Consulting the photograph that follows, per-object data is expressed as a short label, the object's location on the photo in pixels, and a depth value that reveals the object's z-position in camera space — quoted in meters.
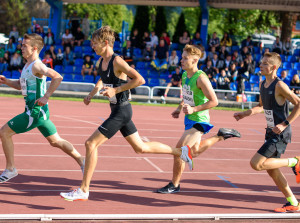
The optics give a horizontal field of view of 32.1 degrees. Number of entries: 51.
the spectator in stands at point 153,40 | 25.19
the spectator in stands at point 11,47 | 26.51
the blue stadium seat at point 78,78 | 23.72
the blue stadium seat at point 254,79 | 22.33
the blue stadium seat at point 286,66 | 23.48
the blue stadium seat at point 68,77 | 24.11
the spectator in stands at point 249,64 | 22.30
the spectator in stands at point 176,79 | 20.92
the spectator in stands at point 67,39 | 25.67
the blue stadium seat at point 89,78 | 23.48
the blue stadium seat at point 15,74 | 24.00
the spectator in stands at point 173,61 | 23.31
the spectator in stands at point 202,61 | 22.89
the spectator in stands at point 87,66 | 23.69
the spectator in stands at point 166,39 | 24.59
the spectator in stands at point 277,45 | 24.24
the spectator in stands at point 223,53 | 22.84
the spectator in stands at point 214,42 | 24.09
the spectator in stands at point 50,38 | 26.47
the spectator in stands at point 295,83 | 20.62
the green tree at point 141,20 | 35.56
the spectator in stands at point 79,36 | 26.70
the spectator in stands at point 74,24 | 27.27
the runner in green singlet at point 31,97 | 6.84
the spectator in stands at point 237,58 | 23.01
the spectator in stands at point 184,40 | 24.89
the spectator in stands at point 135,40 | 25.62
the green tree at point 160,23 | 36.09
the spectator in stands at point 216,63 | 22.47
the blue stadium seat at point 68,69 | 24.62
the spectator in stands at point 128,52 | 24.08
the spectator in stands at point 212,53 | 23.23
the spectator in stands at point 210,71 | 21.56
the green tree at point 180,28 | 33.47
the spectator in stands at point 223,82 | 21.55
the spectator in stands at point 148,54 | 24.61
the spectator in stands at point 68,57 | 25.19
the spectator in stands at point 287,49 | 24.64
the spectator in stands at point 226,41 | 25.33
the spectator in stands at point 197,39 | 24.79
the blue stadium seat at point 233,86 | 21.92
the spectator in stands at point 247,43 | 24.57
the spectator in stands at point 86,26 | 28.37
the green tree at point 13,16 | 53.34
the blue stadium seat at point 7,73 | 24.55
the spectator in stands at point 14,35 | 27.80
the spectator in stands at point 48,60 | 22.25
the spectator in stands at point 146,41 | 25.20
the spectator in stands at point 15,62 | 24.64
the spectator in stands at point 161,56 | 23.78
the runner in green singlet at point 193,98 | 6.61
